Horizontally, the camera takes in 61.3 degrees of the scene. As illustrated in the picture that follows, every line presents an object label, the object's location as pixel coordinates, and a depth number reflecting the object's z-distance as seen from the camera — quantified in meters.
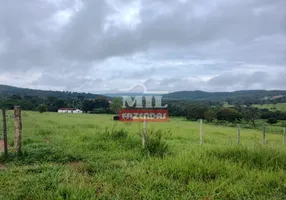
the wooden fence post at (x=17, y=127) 6.27
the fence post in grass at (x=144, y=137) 7.45
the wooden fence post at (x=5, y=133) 6.07
